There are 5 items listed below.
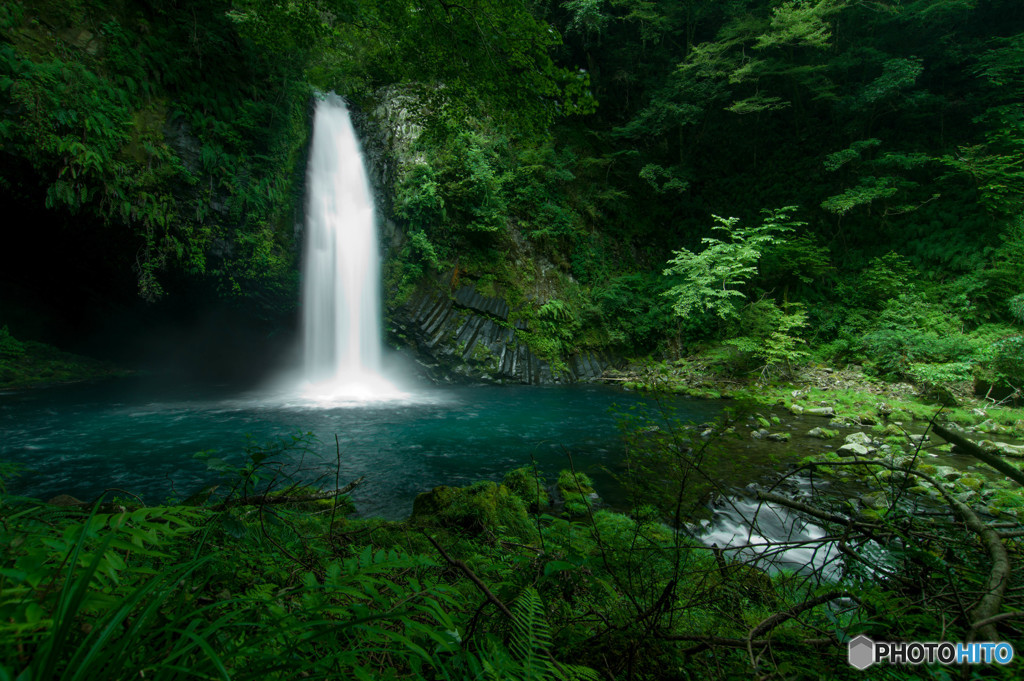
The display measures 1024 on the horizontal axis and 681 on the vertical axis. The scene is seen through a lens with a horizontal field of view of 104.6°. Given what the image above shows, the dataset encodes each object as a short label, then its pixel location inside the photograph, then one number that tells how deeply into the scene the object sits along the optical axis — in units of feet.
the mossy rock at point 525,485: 13.22
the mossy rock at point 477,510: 9.66
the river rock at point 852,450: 17.99
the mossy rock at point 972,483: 15.03
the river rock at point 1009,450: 18.00
